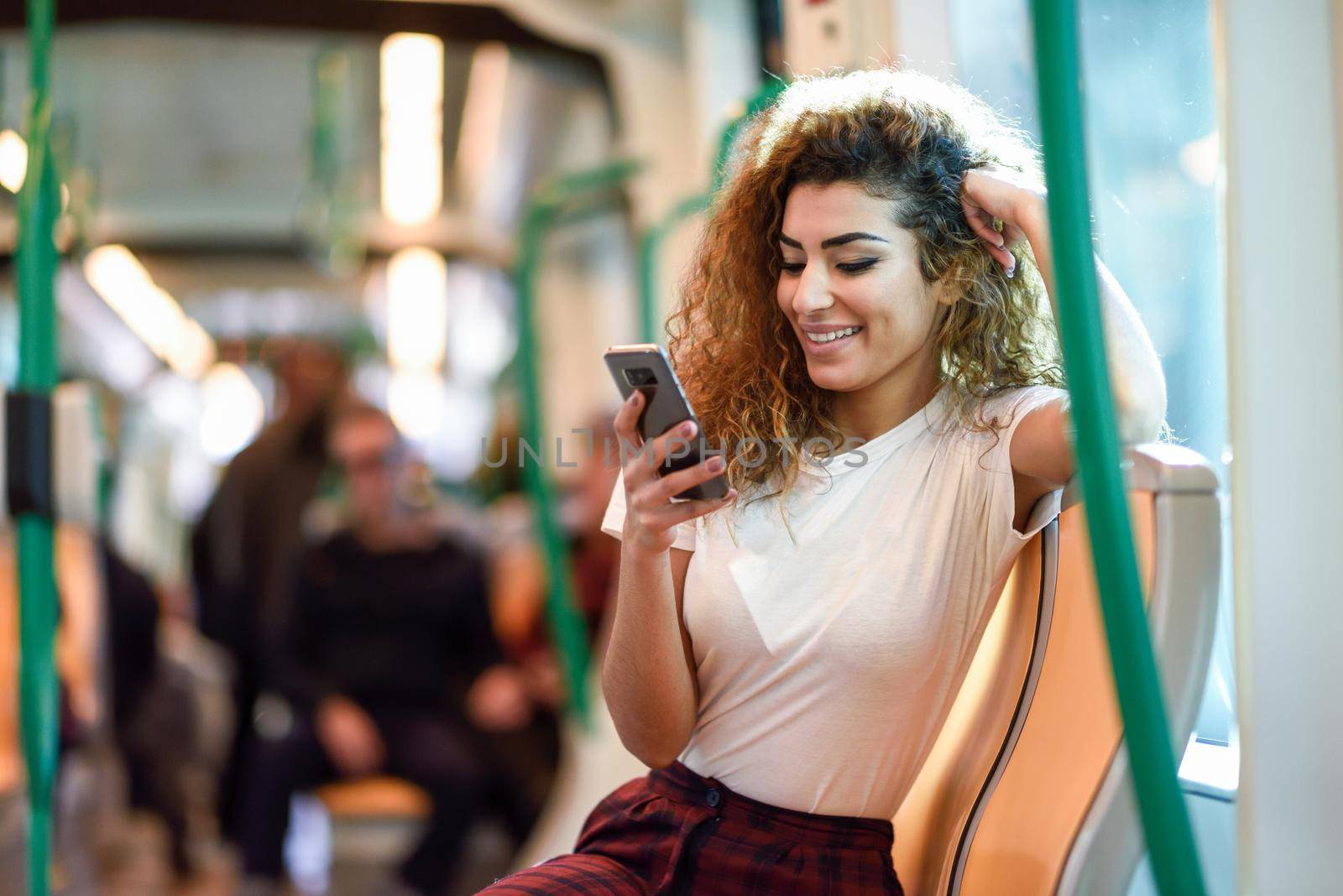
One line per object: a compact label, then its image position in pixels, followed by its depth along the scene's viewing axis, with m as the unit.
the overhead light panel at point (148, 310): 6.86
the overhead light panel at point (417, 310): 7.12
